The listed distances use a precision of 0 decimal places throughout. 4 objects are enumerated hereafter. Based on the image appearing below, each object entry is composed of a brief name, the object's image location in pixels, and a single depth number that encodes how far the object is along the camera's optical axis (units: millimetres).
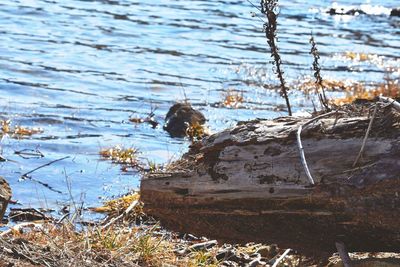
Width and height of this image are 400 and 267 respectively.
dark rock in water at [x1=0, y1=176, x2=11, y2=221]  10306
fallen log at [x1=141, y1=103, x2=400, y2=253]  7846
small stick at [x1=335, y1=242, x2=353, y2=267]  8113
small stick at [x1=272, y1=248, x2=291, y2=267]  9215
